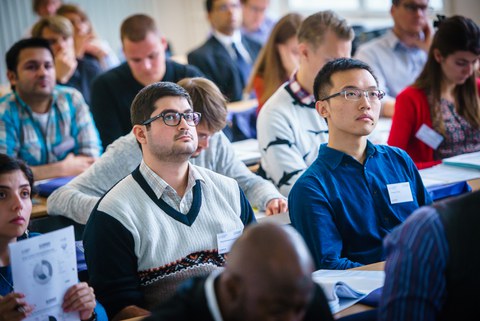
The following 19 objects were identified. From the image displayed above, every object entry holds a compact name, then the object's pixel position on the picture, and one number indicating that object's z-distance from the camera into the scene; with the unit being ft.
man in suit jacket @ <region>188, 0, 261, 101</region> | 39.45
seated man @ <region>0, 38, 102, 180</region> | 24.98
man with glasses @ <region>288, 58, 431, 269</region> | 15.62
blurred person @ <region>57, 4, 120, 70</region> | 40.01
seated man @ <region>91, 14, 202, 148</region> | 26.66
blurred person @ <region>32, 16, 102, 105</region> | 34.45
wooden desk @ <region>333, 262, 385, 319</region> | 12.41
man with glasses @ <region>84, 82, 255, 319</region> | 14.32
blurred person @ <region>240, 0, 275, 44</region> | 47.21
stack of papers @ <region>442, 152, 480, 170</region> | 21.70
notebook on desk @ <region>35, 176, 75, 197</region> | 23.12
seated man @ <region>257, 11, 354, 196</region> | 21.57
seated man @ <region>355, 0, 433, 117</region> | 32.89
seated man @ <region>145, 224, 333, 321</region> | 8.46
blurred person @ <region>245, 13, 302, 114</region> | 28.55
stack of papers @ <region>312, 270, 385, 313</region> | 12.79
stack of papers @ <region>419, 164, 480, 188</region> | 20.34
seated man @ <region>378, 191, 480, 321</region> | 10.12
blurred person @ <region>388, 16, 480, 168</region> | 23.71
